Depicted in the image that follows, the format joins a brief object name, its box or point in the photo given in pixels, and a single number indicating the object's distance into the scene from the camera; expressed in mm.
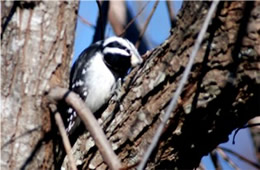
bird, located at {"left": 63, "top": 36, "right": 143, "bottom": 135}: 5787
